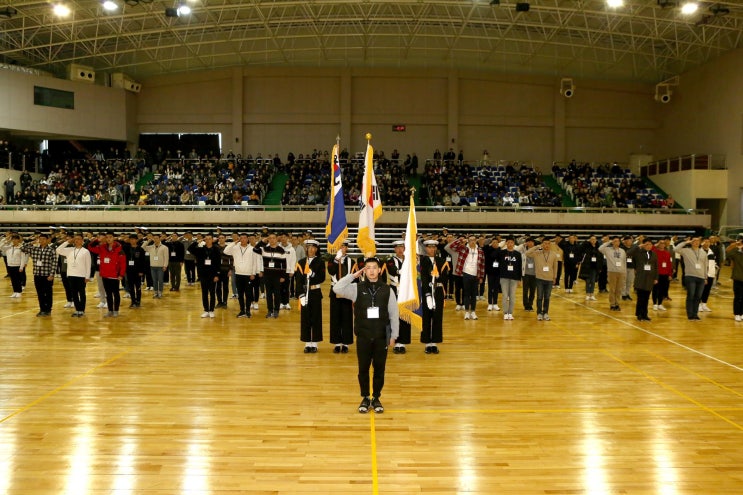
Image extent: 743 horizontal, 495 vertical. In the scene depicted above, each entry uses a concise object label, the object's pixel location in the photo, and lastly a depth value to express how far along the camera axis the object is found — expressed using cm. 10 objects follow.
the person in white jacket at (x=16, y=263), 1557
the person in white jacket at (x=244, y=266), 1286
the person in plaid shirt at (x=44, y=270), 1273
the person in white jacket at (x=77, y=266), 1202
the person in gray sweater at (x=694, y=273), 1280
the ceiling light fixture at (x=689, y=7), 2392
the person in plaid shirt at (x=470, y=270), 1296
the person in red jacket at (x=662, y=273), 1463
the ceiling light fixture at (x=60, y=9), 2452
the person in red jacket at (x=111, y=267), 1238
